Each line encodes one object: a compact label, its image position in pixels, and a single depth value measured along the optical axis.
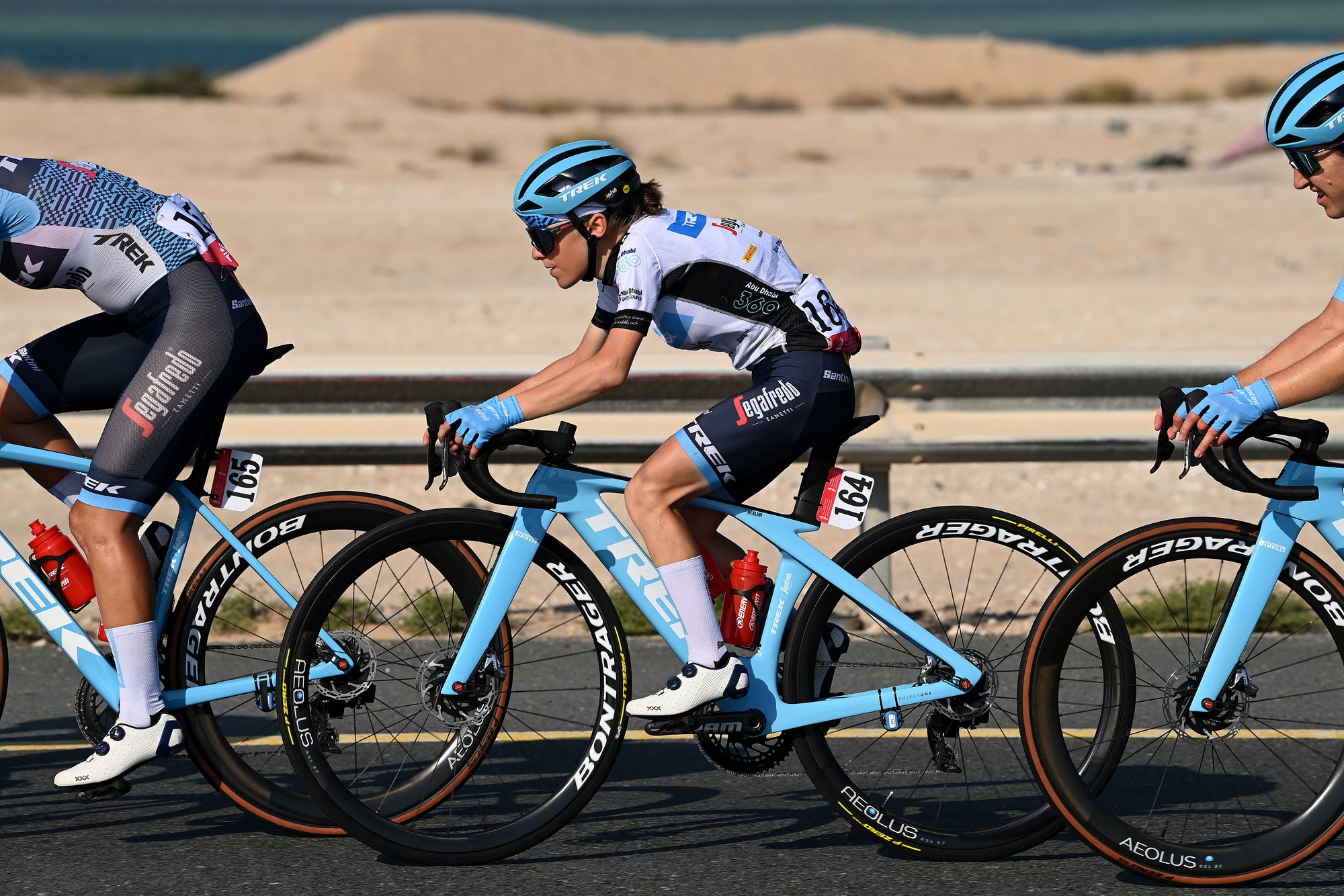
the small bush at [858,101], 141.75
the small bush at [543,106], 117.69
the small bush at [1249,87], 135.56
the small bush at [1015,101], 132.75
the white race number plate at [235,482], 9.43
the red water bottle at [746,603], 9.03
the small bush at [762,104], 126.37
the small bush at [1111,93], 132.62
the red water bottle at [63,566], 9.41
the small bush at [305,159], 73.25
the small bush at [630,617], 13.85
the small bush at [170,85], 128.75
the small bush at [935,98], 161.62
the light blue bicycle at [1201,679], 8.37
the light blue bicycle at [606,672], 8.80
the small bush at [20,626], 13.66
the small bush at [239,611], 13.71
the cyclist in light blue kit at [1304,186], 7.99
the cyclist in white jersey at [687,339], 8.73
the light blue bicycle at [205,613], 9.25
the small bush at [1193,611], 13.27
